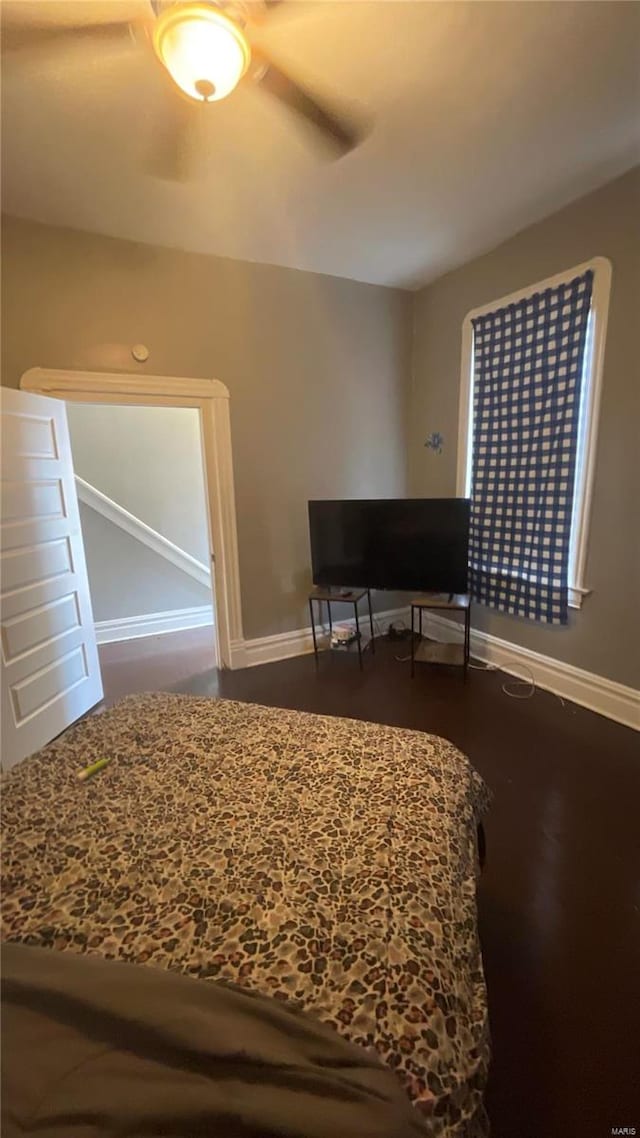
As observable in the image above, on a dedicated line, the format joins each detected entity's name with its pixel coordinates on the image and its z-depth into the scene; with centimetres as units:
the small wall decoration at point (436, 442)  364
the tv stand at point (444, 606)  315
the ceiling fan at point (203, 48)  123
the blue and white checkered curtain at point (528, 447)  265
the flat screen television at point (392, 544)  316
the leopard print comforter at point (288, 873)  76
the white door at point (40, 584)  225
